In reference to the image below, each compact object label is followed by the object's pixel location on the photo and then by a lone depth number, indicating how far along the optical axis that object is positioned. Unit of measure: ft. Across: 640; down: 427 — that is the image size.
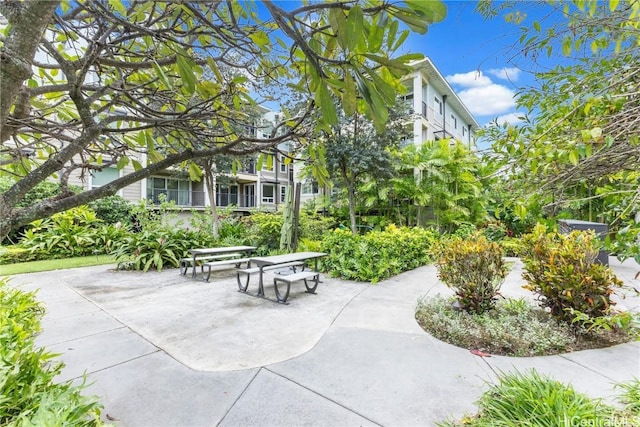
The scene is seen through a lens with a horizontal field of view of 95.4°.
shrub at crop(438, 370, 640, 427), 6.31
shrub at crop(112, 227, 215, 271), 25.96
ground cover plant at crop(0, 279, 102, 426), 5.39
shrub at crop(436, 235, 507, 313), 13.83
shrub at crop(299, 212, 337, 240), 33.58
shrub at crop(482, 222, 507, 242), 40.79
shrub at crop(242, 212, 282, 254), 32.86
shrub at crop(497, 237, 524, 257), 32.95
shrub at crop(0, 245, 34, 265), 26.91
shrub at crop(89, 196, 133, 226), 41.06
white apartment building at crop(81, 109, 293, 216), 51.23
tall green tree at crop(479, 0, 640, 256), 5.09
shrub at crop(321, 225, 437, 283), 23.06
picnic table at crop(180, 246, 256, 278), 23.31
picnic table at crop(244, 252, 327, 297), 18.30
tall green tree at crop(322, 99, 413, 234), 36.94
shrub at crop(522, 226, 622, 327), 11.71
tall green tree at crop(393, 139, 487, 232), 40.32
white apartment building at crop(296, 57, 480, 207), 50.21
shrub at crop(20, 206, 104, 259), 29.68
